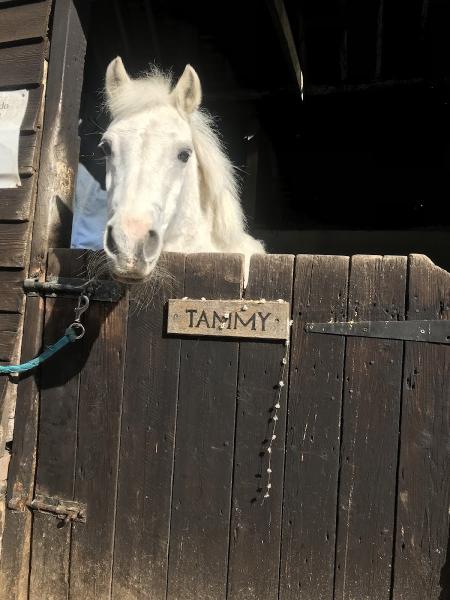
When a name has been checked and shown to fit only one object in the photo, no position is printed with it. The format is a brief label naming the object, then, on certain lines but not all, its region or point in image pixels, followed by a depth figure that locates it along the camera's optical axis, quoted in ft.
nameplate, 5.72
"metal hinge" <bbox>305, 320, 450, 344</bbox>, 5.15
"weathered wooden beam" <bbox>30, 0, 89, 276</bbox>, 7.15
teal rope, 6.41
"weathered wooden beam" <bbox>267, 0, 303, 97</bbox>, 10.30
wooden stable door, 5.25
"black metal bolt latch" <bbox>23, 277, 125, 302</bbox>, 6.48
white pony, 5.29
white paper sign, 7.26
